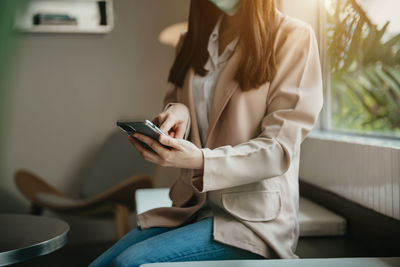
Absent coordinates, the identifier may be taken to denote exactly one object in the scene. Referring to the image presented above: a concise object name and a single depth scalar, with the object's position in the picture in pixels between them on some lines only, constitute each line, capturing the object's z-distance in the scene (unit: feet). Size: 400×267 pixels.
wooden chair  10.18
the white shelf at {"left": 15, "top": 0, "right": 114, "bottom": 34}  12.26
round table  4.30
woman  3.76
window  6.15
